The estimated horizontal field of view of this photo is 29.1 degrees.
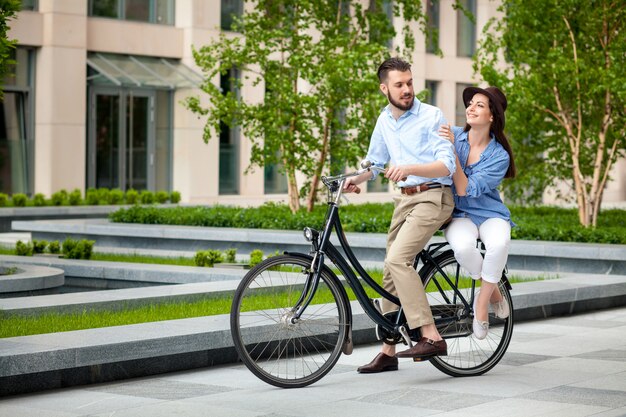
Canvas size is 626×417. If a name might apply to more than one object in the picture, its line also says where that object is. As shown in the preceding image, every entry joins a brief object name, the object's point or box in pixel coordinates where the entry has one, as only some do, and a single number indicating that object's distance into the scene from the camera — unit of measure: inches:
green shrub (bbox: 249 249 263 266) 543.7
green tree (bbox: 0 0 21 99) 352.2
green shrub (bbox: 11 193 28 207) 1076.5
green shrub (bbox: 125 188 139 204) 1195.3
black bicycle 285.7
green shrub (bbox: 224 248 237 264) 566.6
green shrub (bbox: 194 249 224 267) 554.3
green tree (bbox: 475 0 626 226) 719.1
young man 297.1
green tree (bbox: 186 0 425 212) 772.0
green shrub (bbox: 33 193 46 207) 1096.8
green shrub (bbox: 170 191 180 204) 1249.5
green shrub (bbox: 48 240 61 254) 605.3
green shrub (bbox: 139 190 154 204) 1210.0
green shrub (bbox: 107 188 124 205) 1168.8
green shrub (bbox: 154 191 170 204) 1230.7
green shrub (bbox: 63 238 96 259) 580.4
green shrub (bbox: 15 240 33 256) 601.9
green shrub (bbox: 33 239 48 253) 609.6
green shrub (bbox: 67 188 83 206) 1126.4
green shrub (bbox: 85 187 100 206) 1147.3
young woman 306.8
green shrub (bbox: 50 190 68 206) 1114.7
